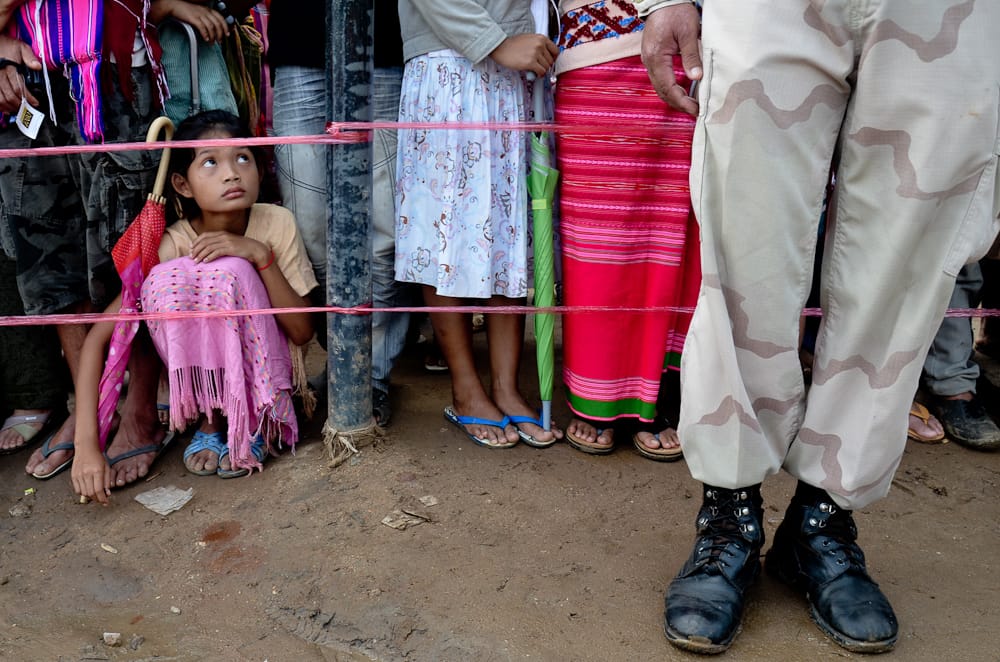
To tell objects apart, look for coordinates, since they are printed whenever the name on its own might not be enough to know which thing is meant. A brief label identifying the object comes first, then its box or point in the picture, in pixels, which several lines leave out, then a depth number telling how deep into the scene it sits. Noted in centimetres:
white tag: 219
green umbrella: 230
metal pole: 209
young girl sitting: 220
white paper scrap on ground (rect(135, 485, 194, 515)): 211
